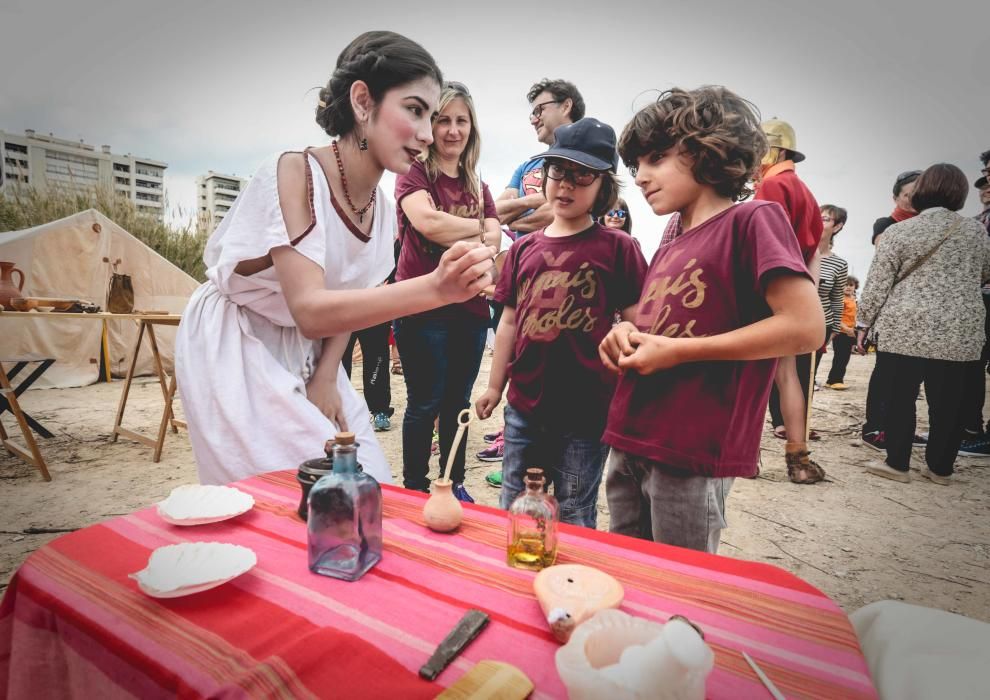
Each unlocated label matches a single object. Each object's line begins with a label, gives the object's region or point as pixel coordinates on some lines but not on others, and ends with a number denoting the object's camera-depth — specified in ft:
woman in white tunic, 4.83
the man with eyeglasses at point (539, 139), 9.59
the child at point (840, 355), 25.91
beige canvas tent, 21.25
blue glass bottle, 2.89
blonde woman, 8.48
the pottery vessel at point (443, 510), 3.42
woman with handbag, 11.12
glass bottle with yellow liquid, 3.06
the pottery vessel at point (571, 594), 2.31
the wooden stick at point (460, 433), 3.45
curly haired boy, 4.31
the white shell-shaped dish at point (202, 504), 3.38
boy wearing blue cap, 6.46
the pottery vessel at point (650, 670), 1.62
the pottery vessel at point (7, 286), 13.38
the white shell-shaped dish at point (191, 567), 2.51
